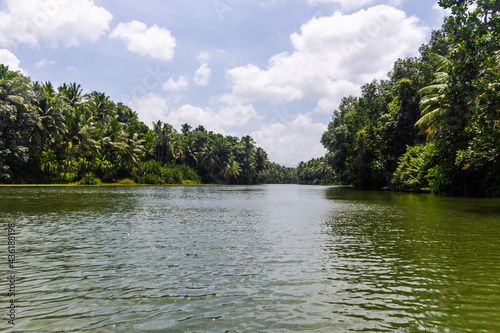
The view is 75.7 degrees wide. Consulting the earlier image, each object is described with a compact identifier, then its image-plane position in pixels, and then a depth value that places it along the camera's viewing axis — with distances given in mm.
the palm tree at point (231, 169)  116562
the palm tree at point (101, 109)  69106
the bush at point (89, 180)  59500
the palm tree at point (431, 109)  32394
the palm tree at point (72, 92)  67375
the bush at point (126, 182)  69850
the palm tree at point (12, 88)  46312
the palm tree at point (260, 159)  148250
